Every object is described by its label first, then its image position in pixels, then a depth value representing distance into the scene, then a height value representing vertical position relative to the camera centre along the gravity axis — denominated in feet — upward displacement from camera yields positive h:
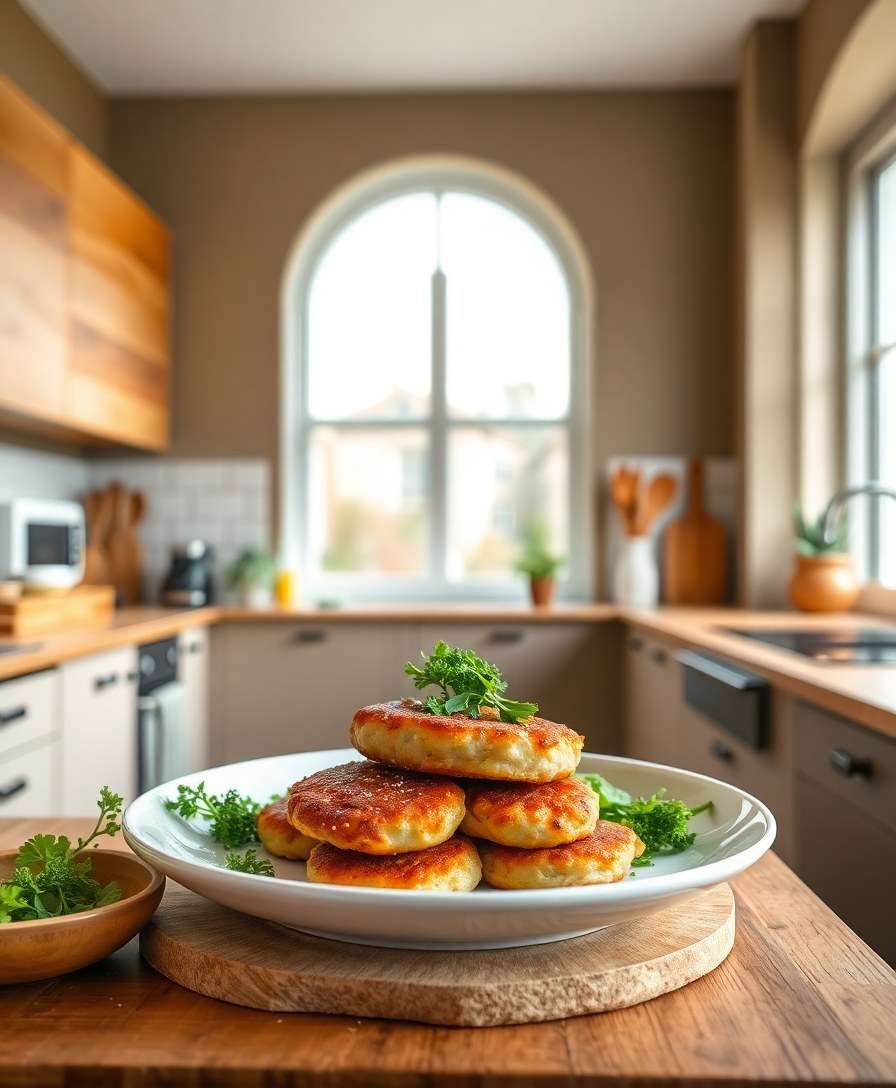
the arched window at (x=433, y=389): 14.38 +2.32
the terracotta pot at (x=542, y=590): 13.02 -0.48
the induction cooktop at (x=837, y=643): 6.77 -0.69
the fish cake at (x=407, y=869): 1.95 -0.62
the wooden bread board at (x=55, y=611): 9.01 -0.58
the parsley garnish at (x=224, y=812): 2.41 -0.63
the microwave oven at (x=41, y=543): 9.86 +0.08
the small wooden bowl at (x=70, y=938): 1.93 -0.75
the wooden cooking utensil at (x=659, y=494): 13.61 +0.79
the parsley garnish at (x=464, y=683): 2.26 -0.30
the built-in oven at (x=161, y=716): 10.37 -1.74
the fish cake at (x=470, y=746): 2.11 -0.41
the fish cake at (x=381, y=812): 1.98 -0.52
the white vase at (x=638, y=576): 13.17 -0.30
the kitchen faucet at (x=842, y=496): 7.76 +0.47
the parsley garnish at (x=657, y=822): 2.39 -0.64
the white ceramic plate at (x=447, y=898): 1.79 -0.64
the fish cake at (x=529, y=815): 2.07 -0.54
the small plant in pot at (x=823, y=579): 10.93 -0.27
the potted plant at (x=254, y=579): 13.25 -0.36
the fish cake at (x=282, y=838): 2.27 -0.64
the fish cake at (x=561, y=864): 2.04 -0.63
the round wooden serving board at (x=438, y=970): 1.88 -0.81
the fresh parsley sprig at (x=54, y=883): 2.10 -0.71
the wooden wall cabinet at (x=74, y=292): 9.37 +2.76
